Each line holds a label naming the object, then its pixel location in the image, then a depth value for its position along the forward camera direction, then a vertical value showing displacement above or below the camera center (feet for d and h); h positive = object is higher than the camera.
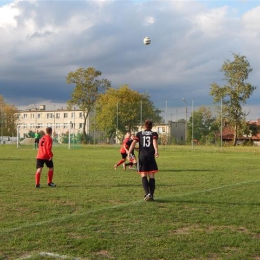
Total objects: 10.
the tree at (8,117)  274.63 +14.34
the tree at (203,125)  152.66 +5.95
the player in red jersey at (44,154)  38.78 -1.49
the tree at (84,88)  238.89 +28.44
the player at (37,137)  127.31 +0.29
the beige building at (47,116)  334.65 +18.24
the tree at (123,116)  163.22 +9.07
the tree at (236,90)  187.32 +22.14
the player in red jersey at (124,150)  57.77 -1.66
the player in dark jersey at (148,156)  30.86 -1.33
